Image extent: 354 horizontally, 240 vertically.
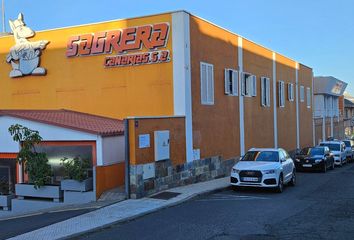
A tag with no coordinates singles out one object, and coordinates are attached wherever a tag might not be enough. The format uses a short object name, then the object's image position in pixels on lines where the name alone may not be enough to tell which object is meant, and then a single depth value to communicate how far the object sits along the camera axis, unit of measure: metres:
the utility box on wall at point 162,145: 15.14
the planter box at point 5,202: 15.38
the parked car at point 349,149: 34.09
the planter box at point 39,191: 14.40
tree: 14.48
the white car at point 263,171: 15.98
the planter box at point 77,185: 14.01
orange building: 15.80
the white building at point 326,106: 46.39
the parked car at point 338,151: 30.50
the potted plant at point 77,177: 14.01
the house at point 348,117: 63.16
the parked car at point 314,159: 25.38
